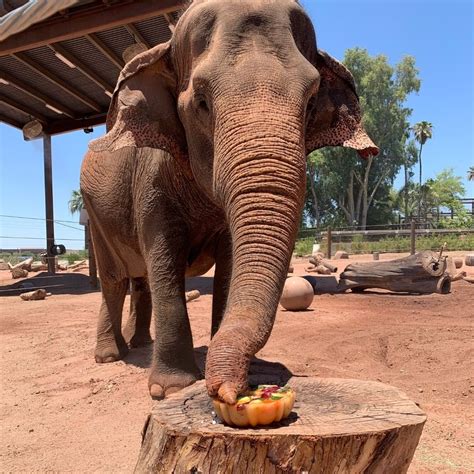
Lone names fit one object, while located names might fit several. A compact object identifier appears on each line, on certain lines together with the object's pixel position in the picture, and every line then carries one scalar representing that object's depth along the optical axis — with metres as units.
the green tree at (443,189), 49.47
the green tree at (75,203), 73.50
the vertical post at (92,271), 13.66
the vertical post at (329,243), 20.70
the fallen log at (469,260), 16.13
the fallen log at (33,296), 11.80
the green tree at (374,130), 40.69
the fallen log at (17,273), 17.59
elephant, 2.41
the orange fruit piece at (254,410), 1.92
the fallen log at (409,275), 10.22
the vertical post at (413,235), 16.86
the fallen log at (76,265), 23.42
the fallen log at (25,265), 20.66
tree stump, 1.85
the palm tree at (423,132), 51.91
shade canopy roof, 8.75
